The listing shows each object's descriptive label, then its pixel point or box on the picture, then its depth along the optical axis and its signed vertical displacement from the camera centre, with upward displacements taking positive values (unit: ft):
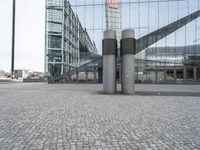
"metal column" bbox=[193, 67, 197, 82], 77.46 +3.34
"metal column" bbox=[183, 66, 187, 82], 77.95 +2.84
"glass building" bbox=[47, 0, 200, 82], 78.29 +23.80
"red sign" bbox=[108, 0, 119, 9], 82.50 +40.30
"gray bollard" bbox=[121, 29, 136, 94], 37.90 +4.14
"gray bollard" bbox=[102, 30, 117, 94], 38.77 +4.19
